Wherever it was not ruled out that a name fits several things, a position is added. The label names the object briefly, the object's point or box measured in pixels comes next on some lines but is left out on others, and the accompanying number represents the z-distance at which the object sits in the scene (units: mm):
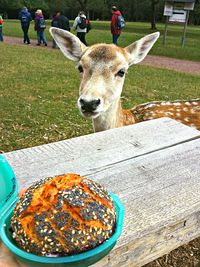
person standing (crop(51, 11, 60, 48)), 11509
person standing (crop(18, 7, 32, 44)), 13124
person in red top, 12259
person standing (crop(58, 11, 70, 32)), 11545
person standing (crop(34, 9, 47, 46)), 12872
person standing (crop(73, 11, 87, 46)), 11167
